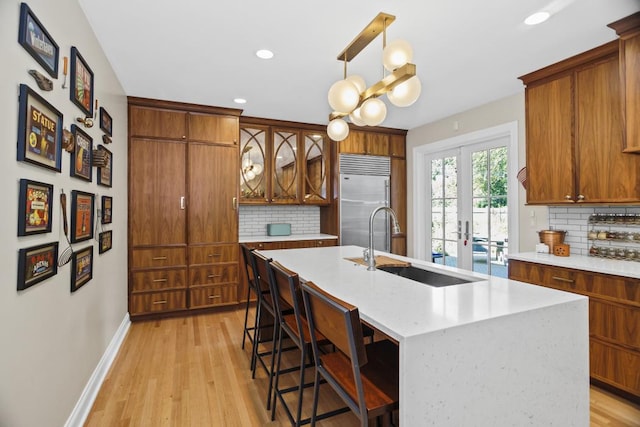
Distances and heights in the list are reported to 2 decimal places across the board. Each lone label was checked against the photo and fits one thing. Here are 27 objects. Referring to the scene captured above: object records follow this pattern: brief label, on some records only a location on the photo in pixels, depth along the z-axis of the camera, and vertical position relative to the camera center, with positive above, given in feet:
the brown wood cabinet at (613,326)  7.06 -2.43
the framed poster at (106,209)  8.48 +0.20
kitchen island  3.74 -1.67
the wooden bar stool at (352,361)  3.92 -2.25
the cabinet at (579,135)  8.13 +2.15
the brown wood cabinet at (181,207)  12.23 +0.37
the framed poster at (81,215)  6.21 +0.03
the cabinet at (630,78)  7.34 +3.07
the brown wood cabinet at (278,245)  13.92 -1.26
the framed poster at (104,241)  8.30 -0.63
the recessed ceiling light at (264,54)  8.64 +4.26
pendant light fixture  5.79 +2.46
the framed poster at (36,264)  4.33 -0.67
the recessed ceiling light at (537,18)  7.00 +4.21
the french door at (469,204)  12.53 +0.50
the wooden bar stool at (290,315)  5.49 -1.95
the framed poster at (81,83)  6.24 +2.66
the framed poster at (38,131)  4.29 +1.22
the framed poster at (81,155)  6.27 +1.23
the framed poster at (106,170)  8.18 +1.22
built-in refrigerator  15.80 +0.91
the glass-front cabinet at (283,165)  14.71 +2.32
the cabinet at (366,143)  15.89 +3.50
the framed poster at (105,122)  8.41 +2.48
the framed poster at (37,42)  4.32 +2.49
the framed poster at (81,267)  6.28 -1.01
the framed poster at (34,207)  4.33 +0.13
